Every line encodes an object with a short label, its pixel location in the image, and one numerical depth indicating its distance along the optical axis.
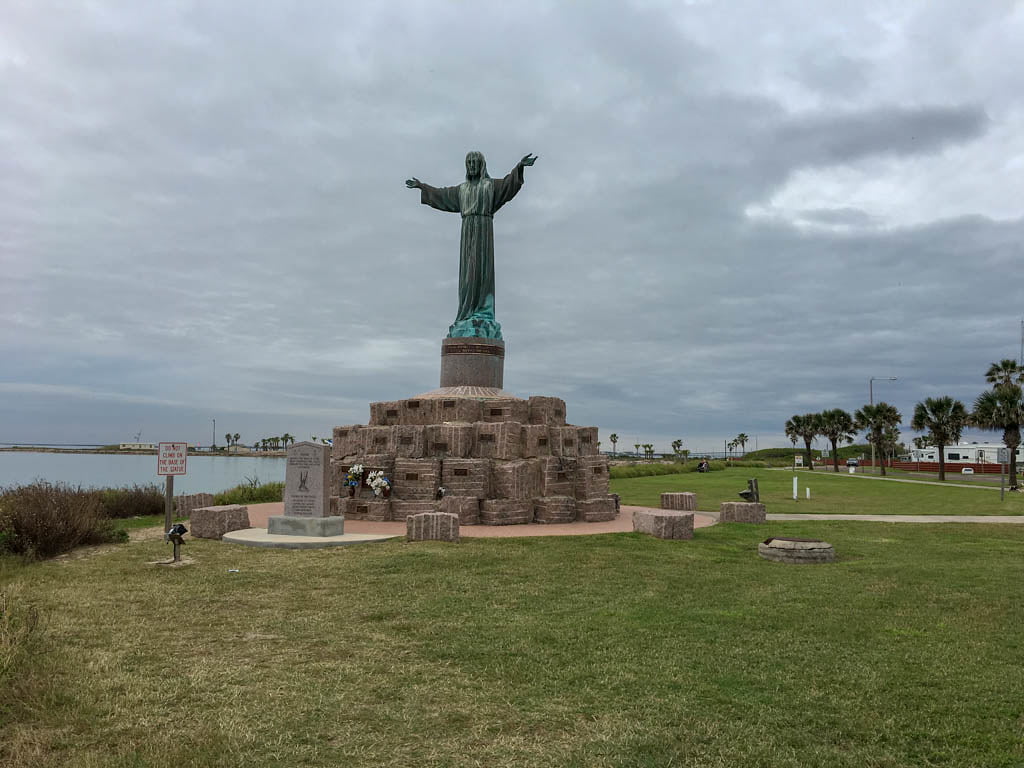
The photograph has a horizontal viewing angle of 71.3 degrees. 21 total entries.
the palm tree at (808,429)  76.44
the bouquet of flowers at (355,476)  18.53
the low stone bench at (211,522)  14.46
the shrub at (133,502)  20.56
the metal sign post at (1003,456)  30.20
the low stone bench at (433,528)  13.73
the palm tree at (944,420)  53.56
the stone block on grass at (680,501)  21.73
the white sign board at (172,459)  14.79
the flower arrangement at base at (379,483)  18.09
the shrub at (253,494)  23.81
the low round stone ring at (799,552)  12.20
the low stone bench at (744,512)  18.34
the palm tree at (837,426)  74.25
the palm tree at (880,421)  67.88
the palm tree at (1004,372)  48.56
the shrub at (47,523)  12.49
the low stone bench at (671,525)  14.85
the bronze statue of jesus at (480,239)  23.59
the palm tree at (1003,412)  42.81
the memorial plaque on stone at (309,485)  14.84
